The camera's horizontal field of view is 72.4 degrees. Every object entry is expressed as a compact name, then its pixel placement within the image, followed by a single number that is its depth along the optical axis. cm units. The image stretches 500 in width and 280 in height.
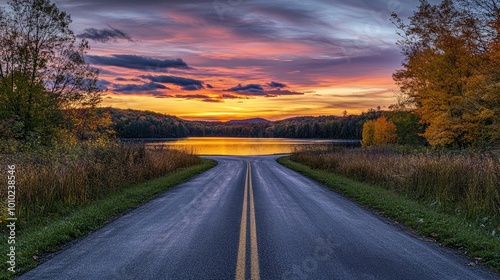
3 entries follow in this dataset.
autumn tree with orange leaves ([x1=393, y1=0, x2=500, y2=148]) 1881
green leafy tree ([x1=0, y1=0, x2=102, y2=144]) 2191
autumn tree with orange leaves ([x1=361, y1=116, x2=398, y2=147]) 8069
